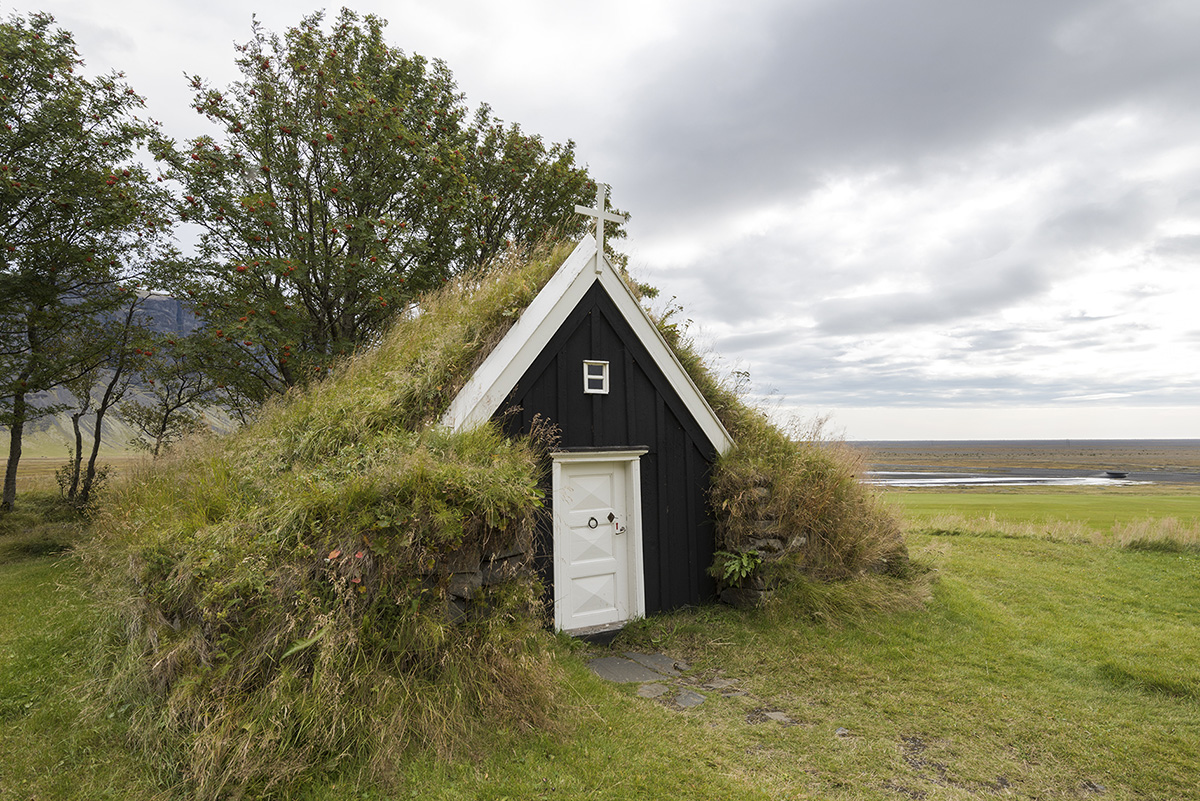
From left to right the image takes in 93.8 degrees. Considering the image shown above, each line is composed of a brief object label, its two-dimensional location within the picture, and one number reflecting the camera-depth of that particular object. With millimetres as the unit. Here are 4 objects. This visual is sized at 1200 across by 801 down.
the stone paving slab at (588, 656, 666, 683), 6277
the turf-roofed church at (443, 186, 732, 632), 7020
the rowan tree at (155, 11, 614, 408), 12188
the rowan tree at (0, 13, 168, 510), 11852
